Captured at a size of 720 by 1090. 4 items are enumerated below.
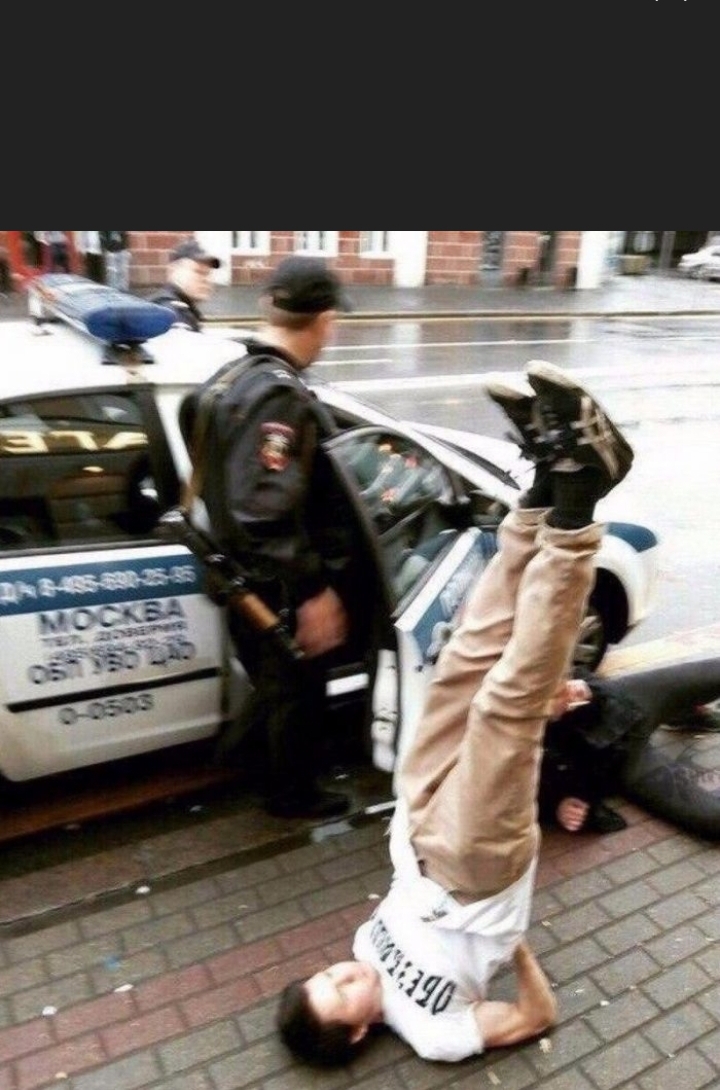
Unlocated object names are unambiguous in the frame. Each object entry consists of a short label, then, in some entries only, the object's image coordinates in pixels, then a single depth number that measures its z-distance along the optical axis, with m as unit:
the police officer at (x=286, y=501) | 2.88
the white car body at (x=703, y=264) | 31.81
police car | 2.98
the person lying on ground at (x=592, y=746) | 3.40
